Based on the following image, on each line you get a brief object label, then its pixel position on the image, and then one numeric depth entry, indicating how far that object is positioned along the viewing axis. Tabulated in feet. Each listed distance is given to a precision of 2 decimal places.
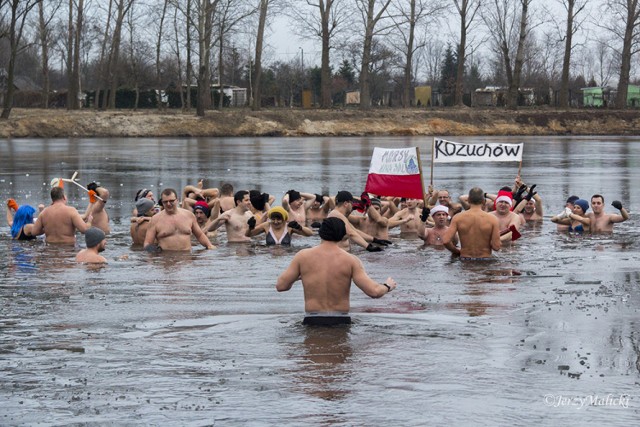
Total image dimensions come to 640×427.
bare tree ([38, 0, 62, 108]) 243.19
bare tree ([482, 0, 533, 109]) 225.15
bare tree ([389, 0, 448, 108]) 224.74
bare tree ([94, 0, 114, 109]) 239.50
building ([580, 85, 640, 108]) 286.48
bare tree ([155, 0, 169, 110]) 250.86
